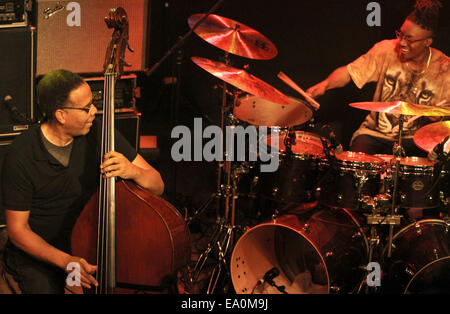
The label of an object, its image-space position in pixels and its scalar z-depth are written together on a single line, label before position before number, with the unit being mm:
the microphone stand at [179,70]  3291
